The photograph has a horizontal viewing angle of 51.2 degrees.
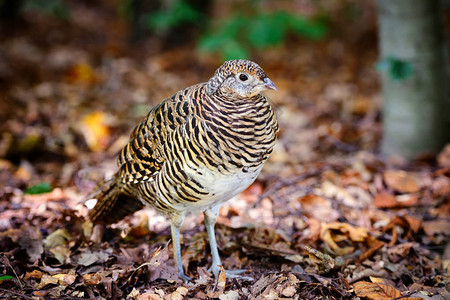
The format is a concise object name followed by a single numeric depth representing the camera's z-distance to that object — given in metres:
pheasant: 2.85
